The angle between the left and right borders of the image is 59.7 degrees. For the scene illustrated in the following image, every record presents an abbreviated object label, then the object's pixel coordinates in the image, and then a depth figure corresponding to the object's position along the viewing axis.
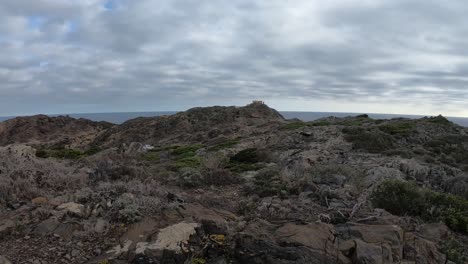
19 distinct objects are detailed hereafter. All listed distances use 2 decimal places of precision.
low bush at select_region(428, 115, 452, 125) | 29.92
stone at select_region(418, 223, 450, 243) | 6.53
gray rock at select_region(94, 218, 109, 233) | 5.81
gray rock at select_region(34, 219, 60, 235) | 5.75
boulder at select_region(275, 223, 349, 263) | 5.26
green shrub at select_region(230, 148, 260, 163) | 17.17
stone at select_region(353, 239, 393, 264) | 5.26
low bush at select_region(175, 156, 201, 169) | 15.35
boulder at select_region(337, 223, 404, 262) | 5.62
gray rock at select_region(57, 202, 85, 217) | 6.24
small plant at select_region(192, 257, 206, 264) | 5.01
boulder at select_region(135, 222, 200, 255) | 5.18
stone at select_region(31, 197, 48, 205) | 6.63
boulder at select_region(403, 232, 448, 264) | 5.68
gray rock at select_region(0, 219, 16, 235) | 5.69
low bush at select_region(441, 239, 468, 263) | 5.96
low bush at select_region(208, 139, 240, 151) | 23.94
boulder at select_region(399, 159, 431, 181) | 13.32
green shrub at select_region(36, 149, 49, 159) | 20.88
